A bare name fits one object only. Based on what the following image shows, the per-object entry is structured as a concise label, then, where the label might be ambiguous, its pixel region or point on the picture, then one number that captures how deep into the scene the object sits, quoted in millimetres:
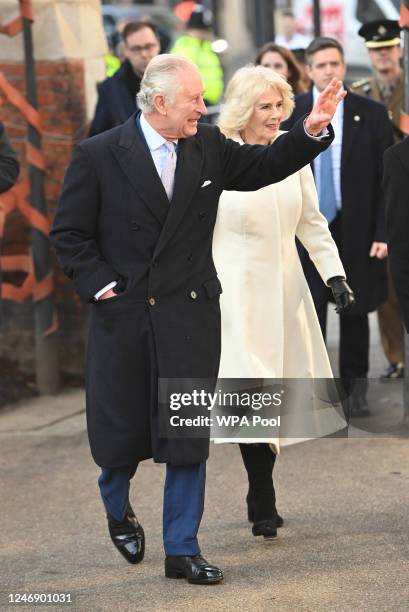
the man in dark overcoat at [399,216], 10609
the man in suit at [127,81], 17422
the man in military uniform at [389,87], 18016
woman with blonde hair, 12016
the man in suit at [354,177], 15867
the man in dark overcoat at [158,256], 10625
